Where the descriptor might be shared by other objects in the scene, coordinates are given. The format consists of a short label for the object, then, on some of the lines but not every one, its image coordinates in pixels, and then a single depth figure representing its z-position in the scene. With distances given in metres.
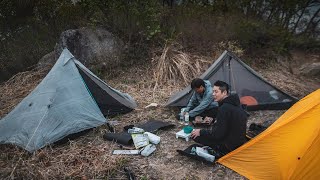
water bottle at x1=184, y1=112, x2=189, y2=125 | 3.97
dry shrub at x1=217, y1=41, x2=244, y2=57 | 6.07
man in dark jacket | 2.85
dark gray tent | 4.34
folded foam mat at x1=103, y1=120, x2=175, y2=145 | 3.45
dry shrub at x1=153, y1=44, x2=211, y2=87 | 5.38
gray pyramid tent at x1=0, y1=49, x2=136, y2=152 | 3.44
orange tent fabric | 2.57
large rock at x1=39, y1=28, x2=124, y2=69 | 5.68
